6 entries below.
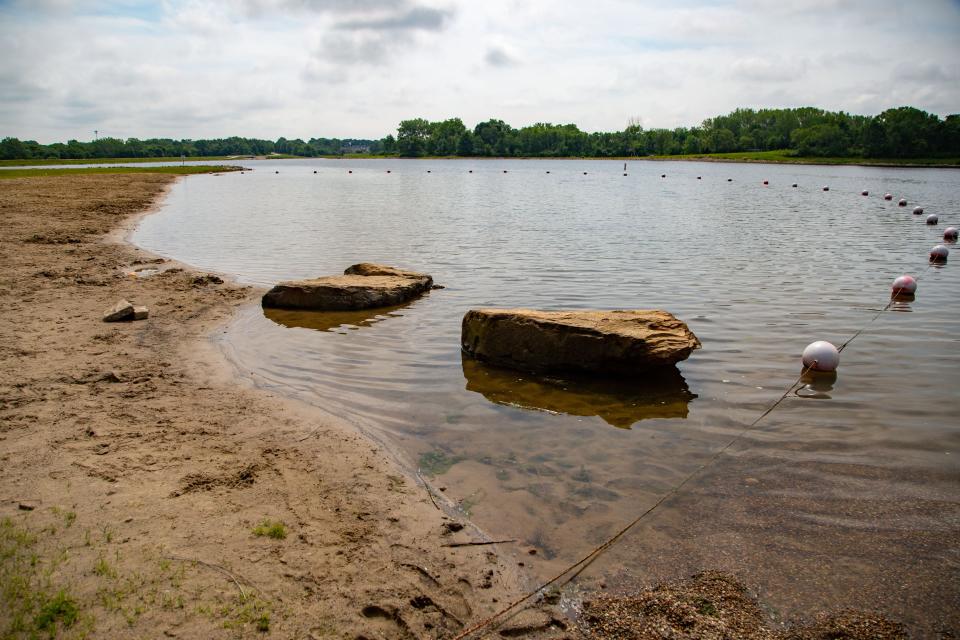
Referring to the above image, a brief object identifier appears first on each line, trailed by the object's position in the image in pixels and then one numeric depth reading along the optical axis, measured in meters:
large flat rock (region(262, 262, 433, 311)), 12.30
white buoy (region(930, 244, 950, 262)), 17.12
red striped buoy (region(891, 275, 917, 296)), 12.87
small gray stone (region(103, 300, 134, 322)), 10.47
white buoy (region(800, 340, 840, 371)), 8.32
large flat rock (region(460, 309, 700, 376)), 7.91
